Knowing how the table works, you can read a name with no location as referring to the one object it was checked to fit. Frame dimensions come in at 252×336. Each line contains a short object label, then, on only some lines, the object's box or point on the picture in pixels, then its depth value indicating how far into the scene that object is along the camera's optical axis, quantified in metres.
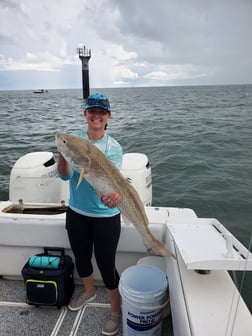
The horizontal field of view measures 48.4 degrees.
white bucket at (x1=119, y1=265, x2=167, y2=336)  2.28
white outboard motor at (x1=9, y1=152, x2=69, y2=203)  4.03
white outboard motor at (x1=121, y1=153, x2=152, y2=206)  4.02
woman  2.41
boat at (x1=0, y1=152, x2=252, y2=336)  1.91
